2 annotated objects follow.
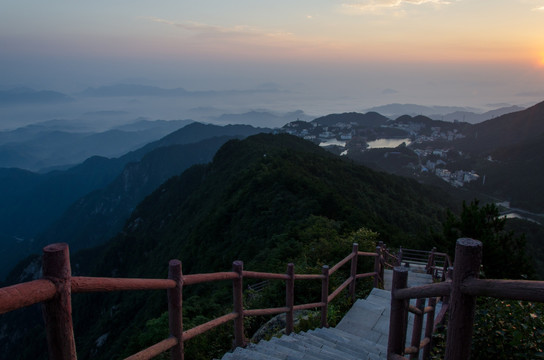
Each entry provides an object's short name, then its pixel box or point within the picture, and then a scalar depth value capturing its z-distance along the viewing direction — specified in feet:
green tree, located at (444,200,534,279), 31.76
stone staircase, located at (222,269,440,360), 12.43
